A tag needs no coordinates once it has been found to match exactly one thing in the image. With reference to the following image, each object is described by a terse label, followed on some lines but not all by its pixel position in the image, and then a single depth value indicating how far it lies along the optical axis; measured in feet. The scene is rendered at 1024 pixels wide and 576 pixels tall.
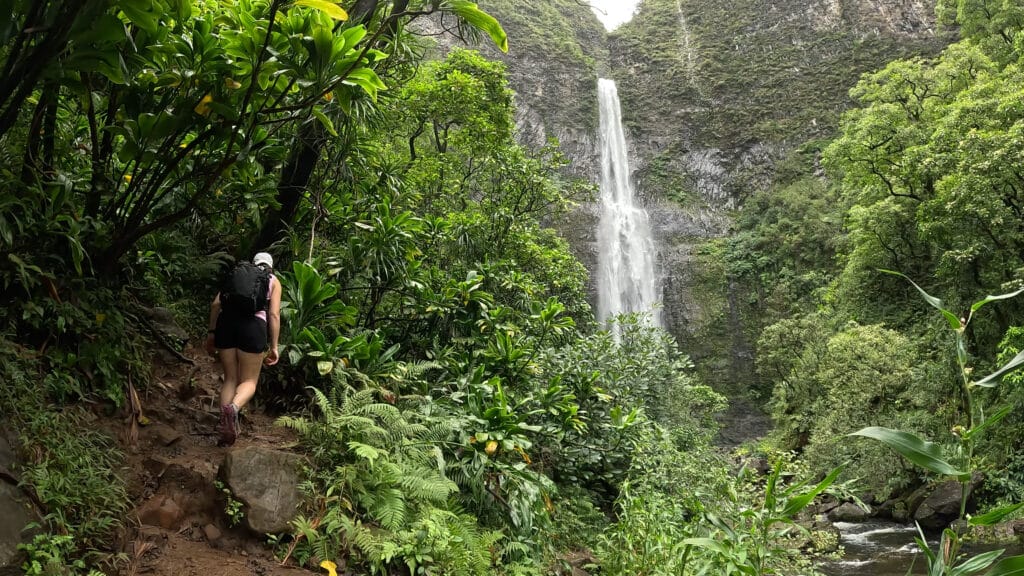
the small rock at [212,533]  10.69
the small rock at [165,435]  12.39
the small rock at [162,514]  10.46
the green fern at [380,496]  11.42
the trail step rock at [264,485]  11.02
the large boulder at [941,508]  40.38
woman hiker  12.51
